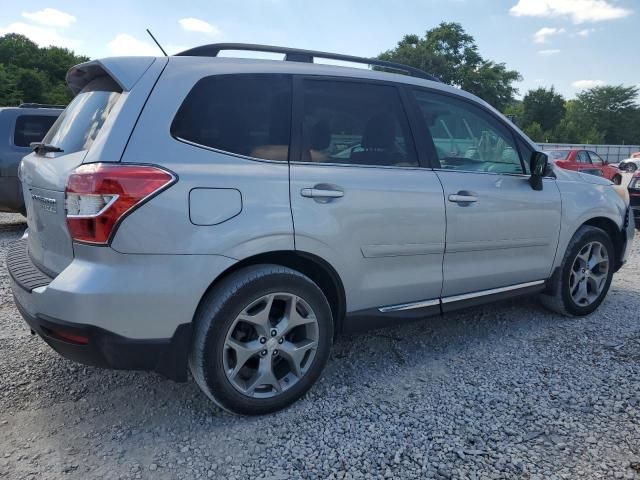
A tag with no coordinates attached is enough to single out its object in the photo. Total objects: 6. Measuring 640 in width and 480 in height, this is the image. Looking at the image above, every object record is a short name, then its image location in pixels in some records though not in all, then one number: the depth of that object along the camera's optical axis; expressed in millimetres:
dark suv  7328
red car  15359
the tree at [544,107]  76188
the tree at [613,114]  70750
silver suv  2320
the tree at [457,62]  58812
